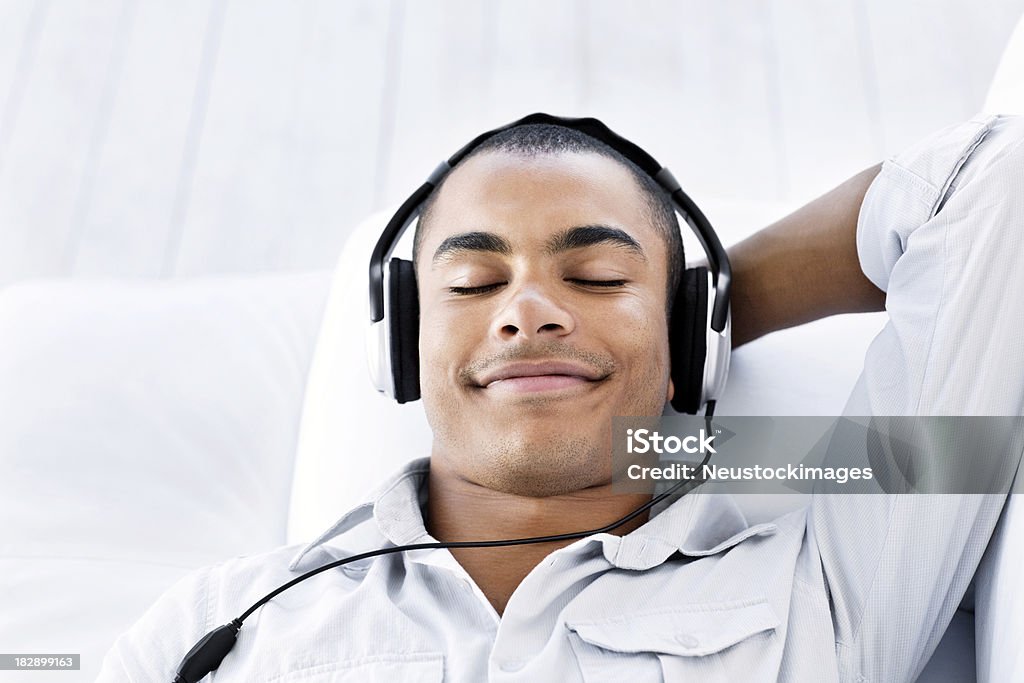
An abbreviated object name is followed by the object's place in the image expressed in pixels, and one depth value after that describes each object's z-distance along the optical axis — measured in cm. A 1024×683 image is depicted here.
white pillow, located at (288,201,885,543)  146
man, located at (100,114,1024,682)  129
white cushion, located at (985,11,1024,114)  142
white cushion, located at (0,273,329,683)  143
